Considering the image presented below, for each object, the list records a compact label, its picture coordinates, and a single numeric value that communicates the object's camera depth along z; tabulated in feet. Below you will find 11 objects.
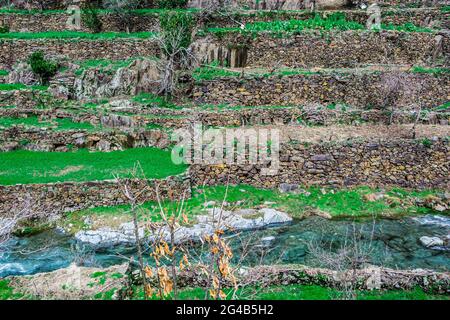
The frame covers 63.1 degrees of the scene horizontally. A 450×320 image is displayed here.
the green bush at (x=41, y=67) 78.02
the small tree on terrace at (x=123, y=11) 98.53
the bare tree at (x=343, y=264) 28.08
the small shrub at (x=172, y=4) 101.45
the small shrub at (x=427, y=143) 56.70
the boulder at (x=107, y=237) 44.09
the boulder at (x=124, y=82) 75.72
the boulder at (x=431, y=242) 42.93
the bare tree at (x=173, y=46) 73.61
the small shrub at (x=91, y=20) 94.73
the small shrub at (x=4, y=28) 93.11
